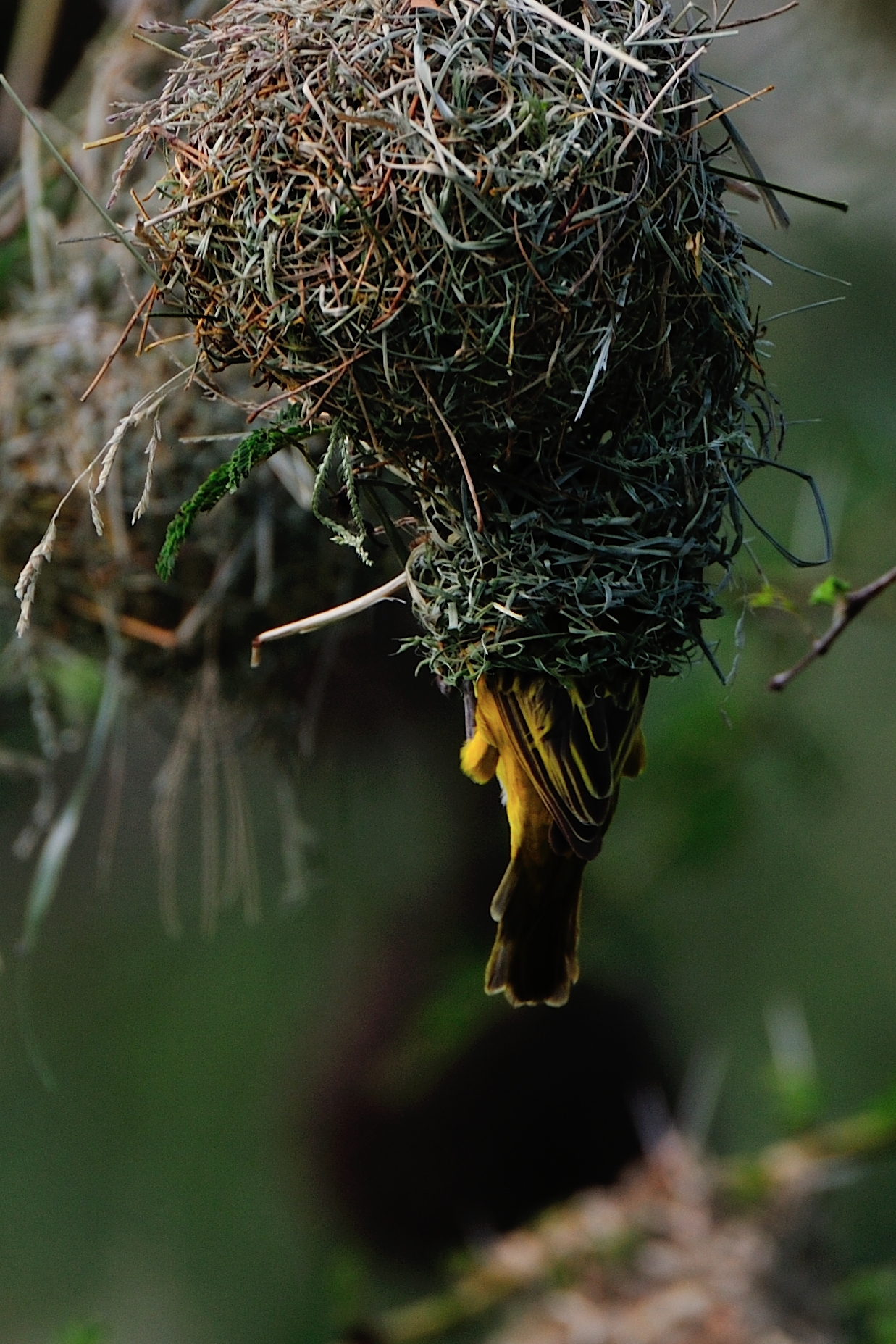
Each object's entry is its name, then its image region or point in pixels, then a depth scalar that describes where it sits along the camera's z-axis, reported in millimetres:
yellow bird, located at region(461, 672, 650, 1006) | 5150
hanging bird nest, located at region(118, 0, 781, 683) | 5094
